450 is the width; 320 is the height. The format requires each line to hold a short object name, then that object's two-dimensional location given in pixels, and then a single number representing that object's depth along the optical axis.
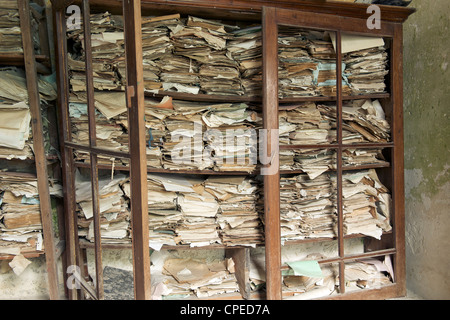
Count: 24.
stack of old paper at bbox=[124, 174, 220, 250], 1.85
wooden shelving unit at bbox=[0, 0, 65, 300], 1.63
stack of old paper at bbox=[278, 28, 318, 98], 1.88
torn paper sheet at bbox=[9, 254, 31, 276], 1.74
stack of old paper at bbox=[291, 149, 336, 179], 1.90
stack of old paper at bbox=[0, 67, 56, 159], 1.67
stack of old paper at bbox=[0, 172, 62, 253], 1.75
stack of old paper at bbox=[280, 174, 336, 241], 1.93
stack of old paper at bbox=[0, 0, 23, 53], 1.63
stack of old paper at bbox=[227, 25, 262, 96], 1.83
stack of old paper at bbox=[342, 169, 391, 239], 2.00
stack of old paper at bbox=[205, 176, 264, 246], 1.89
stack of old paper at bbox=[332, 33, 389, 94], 1.95
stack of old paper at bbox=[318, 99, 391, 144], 1.95
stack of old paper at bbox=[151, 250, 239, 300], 1.92
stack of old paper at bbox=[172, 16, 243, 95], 1.78
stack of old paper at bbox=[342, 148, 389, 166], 1.98
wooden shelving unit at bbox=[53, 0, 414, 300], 1.65
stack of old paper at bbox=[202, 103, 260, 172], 1.84
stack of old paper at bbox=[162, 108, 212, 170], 1.82
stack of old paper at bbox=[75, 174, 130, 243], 1.77
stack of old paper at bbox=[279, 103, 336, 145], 1.89
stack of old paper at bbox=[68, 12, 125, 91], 1.71
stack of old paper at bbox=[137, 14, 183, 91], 1.74
